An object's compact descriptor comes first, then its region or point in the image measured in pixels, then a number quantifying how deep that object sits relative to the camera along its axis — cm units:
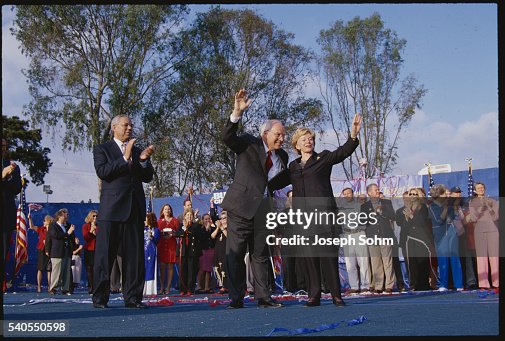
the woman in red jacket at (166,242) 1430
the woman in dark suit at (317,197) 722
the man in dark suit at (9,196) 644
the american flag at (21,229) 1132
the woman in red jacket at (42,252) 1591
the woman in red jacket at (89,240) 1514
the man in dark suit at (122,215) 738
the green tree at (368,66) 3155
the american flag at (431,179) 1384
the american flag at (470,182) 1325
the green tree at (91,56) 2850
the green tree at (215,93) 3147
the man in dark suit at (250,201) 719
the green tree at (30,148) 2686
